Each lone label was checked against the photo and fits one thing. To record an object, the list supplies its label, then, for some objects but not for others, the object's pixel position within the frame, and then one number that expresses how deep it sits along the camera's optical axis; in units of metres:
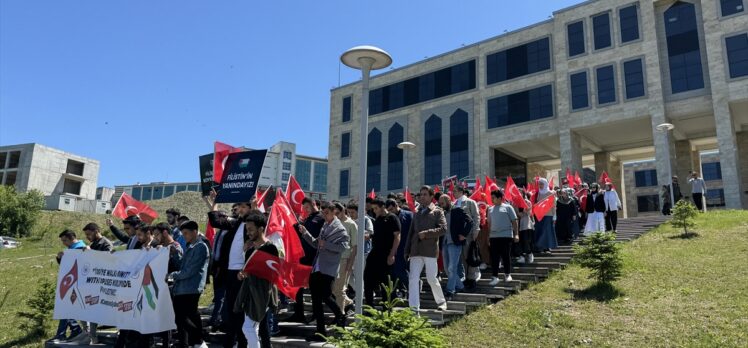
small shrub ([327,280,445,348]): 4.17
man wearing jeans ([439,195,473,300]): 8.10
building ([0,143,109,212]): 59.34
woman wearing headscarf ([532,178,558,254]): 11.55
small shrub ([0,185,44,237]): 39.75
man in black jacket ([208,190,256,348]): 5.84
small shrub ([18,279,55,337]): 9.05
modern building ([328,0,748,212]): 27.70
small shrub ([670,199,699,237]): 13.66
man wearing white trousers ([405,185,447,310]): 7.17
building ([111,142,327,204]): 91.62
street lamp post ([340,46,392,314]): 6.12
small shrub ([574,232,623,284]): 8.91
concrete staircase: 7.26
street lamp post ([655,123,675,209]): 20.55
